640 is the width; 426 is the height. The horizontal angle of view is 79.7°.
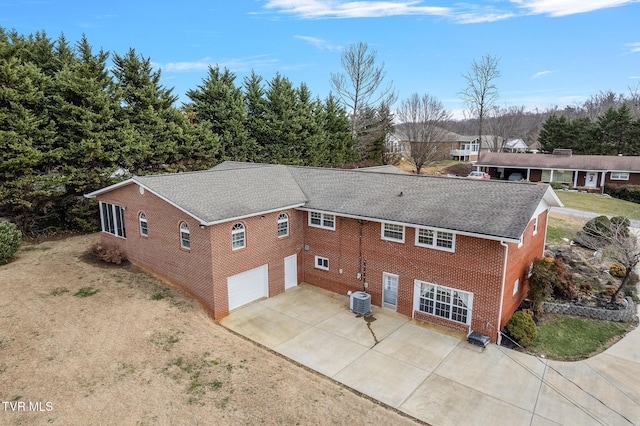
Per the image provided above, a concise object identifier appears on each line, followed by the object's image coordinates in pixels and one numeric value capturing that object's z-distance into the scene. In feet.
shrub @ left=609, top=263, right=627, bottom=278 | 67.26
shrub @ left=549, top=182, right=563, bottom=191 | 147.19
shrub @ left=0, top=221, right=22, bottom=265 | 61.62
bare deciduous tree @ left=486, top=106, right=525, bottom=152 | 271.49
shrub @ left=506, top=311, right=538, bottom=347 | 45.65
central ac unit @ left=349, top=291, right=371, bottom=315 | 53.11
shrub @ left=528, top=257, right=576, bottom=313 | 51.85
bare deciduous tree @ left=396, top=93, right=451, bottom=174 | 156.25
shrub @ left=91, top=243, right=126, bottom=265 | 62.95
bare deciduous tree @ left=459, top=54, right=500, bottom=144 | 185.78
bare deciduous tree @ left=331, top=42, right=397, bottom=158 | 159.84
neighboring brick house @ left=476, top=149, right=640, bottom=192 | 143.13
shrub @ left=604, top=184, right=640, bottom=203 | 132.46
